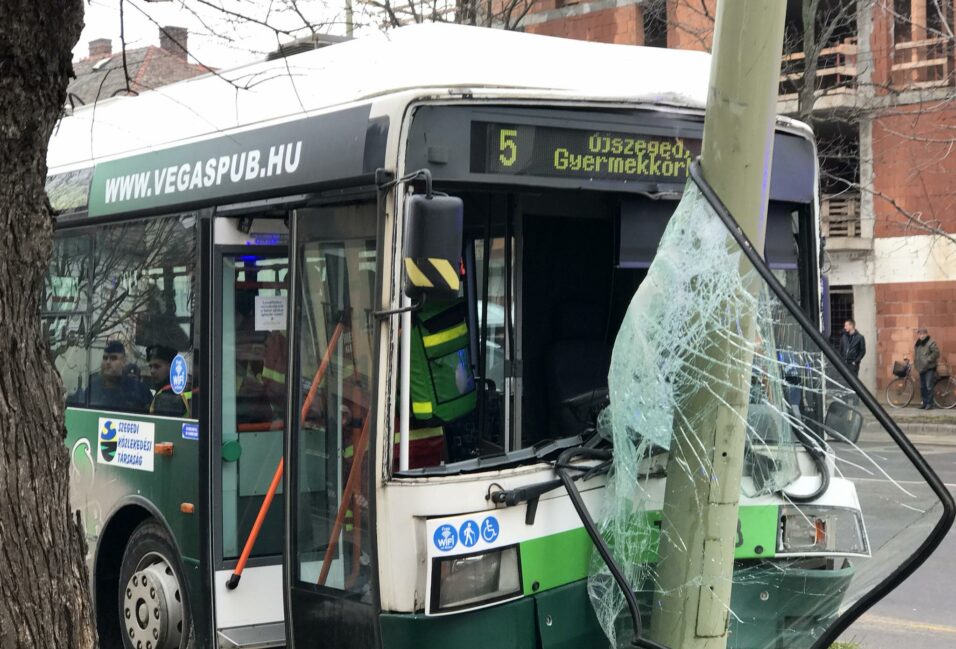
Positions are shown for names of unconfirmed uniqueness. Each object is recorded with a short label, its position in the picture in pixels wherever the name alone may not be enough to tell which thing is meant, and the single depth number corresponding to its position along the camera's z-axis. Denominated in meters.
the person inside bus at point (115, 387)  6.24
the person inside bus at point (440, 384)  5.07
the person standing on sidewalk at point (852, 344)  24.28
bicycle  25.95
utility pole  4.29
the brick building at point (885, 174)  26.06
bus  4.42
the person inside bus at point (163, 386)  5.91
